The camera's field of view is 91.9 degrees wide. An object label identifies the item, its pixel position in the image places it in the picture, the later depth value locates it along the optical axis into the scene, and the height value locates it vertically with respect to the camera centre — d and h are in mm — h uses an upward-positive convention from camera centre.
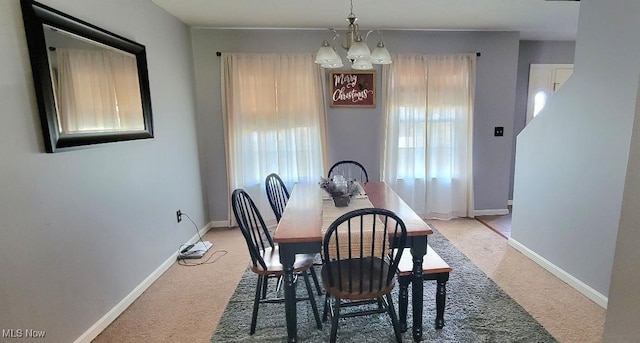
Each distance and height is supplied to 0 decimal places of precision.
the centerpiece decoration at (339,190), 2131 -416
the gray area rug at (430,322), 1853 -1230
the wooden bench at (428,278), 1796 -869
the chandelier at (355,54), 1953 +487
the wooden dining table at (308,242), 1653 -597
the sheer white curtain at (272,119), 3525 +146
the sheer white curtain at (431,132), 3674 -53
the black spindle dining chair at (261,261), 1785 -811
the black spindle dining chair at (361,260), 1574 -725
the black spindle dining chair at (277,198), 2299 -577
